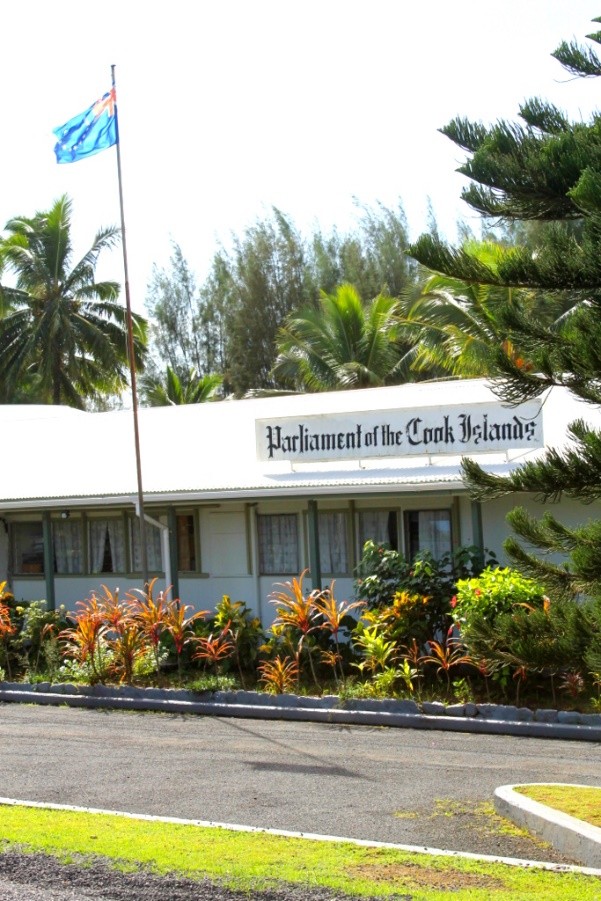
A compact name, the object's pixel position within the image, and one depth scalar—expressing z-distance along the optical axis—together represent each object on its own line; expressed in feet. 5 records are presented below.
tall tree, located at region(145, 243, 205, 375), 175.01
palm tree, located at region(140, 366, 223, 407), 127.34
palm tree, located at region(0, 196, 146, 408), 131.75
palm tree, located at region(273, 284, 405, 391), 112.27
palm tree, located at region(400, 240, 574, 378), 79.82
